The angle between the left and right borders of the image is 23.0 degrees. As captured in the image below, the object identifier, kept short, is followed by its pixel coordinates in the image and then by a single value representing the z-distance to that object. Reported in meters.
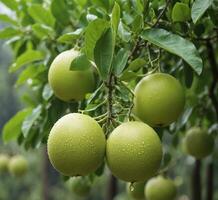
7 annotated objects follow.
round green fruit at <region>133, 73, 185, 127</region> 1.18
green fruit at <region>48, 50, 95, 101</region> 1.32
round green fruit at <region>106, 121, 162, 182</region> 1.07
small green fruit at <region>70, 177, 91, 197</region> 2.62
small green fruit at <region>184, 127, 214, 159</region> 2.20
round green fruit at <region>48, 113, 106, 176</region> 1.07
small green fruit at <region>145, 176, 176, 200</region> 2.25
